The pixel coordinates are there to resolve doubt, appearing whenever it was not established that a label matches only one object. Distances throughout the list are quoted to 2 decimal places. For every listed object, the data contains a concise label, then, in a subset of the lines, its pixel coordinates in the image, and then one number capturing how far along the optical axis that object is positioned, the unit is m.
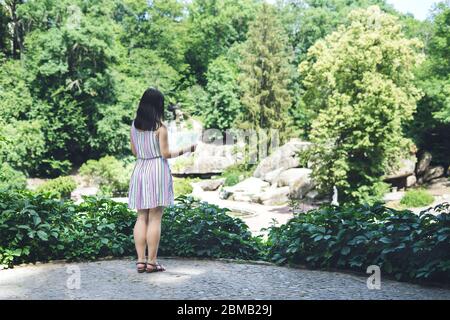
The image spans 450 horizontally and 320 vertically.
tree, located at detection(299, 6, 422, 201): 18.94
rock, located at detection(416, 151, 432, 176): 28.19
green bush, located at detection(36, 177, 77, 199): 24.16
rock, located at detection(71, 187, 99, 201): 25.97
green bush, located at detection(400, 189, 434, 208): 22.02
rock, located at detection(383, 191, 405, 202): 23.50
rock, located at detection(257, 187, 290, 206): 23.47
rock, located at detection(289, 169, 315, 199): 23.06
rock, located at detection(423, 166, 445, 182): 27.89
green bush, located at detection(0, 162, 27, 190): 21.19
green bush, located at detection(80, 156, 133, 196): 26.62
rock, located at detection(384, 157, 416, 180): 25.38
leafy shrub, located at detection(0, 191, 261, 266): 5.40
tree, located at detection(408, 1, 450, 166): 26.31
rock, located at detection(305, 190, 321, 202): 22.39
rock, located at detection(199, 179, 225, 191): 29.95
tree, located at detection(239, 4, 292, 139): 34.19
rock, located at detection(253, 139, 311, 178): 26.47
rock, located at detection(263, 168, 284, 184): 26.20
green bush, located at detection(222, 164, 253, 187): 29.95
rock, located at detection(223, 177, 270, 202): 24.73
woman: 4.50
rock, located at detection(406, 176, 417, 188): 26.75
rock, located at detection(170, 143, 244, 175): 32.69
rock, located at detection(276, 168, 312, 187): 23.73
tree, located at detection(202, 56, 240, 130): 35.69
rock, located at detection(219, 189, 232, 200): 25.62
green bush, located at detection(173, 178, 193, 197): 26.39
